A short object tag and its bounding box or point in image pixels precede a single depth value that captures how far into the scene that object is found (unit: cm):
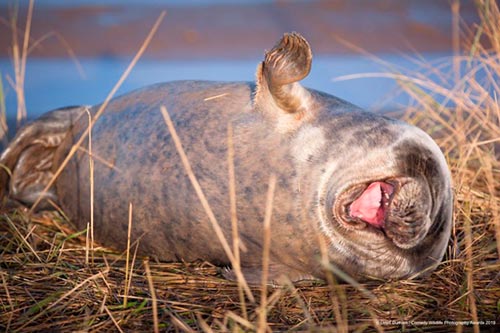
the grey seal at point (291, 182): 622
